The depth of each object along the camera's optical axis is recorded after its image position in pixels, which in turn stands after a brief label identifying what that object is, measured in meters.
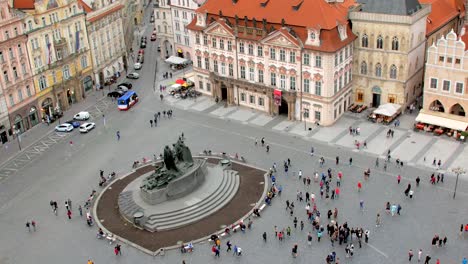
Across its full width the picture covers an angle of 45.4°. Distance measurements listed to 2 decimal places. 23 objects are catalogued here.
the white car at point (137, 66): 119.19
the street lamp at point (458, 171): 60.59
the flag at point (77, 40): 99.12
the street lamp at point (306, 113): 85.95
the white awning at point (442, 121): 77.74
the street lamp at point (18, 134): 83.75
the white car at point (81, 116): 93.12
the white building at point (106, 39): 105.25
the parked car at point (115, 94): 103.25
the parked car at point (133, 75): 113.31
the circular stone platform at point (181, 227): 59.25
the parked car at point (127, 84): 107.19
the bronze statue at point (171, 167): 64.19
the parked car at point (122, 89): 104.61
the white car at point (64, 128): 88.75
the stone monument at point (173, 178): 63.88
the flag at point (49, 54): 92.56
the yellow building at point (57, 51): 89.94
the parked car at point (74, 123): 89.92
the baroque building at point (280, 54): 81.50
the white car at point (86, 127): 87.64
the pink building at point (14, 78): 83.25
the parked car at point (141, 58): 124.85
